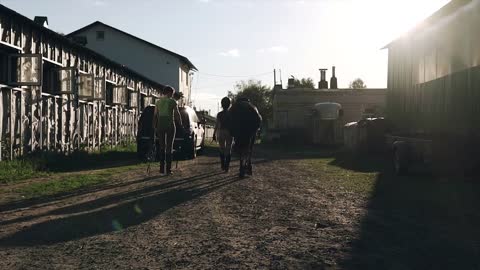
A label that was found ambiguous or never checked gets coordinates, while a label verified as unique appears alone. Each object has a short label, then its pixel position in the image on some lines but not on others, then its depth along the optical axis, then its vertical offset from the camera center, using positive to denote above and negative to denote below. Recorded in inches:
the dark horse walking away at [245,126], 478.6 +1.0
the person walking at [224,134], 508.4 -6.2
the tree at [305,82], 4284.0 +347.0
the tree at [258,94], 4192.9 +257.4
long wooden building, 497.0 +37.0
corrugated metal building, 626.8 +72.1
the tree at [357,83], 5354.3 +424.2
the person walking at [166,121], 466.9 +4.6
